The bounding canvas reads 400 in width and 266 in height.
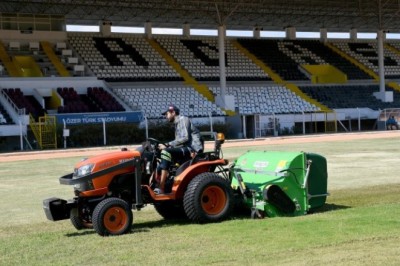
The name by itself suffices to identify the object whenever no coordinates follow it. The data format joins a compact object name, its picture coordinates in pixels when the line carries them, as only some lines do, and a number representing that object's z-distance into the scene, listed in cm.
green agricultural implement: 906
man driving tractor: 854
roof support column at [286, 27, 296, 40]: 5844
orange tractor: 809
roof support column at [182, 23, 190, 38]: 5356
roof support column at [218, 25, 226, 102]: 4406
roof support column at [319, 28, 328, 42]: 6028
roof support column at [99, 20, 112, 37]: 5030
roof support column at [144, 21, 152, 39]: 5194
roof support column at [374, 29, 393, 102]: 5141
